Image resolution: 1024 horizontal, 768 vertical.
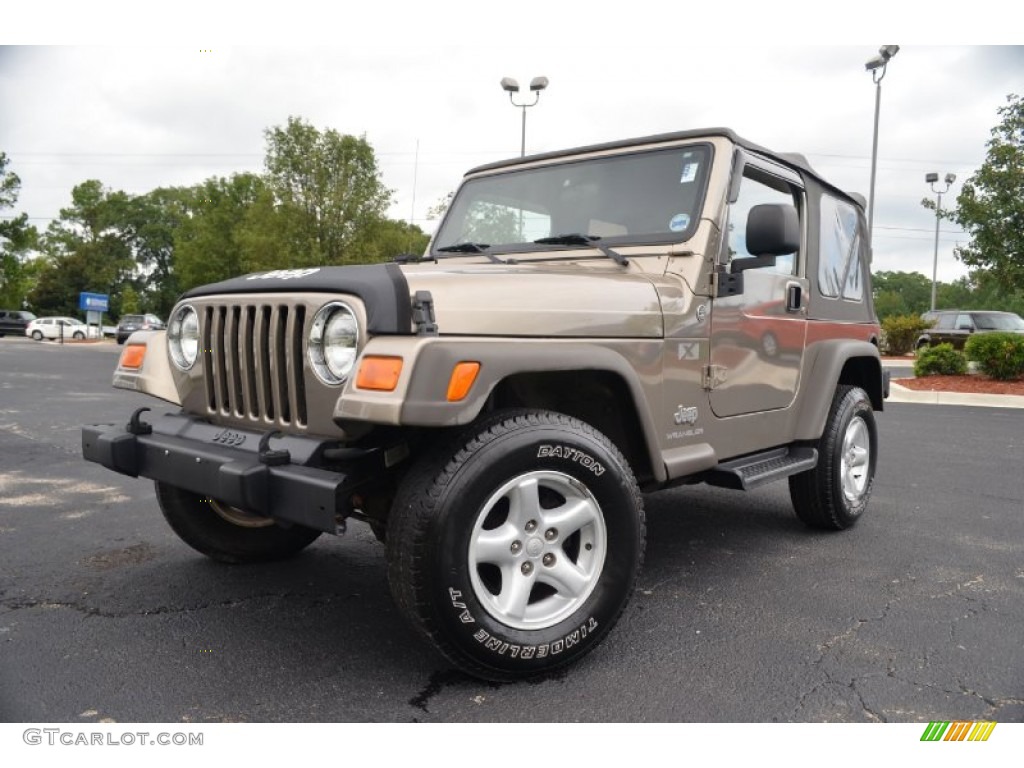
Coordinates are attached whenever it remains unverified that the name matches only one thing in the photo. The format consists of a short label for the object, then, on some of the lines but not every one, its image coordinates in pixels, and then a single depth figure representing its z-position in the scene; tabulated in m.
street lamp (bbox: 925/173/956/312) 16.73
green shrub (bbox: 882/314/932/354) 26.27
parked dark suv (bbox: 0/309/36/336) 44.09
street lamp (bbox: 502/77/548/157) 17.08
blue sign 45.74
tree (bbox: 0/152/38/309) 37.44
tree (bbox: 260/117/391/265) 26.75
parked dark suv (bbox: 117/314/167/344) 36.15
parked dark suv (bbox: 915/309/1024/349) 20.98
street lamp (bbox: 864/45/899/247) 13.63
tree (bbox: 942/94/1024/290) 14.81
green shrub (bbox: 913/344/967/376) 15.59
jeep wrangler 2.39
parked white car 41.41
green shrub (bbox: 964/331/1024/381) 14.31
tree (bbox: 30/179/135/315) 62.50
